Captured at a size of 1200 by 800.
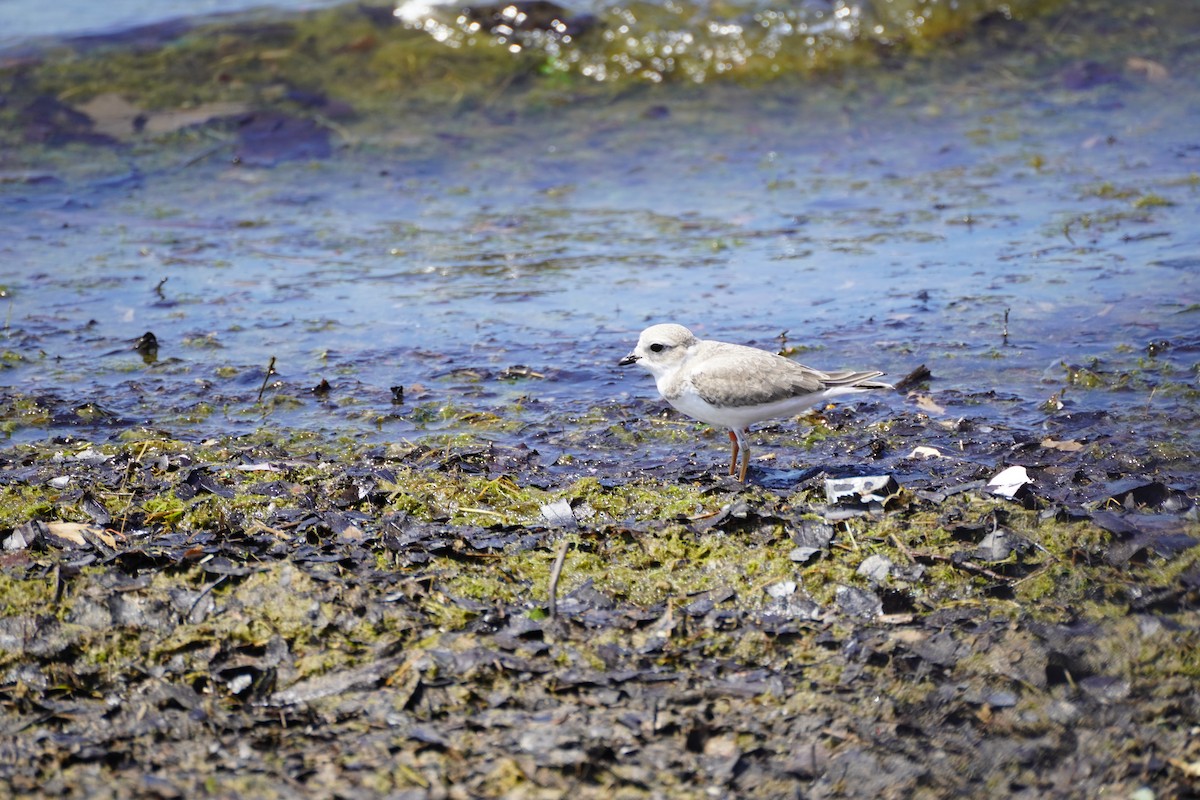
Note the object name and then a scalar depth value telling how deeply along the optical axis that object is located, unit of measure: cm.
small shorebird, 1145
